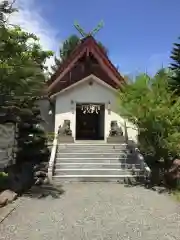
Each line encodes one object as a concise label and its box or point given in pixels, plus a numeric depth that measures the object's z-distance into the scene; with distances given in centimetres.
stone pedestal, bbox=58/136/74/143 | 994
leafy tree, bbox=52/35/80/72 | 2080
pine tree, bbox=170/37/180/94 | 1306
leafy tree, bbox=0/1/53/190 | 522
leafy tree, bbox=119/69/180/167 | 702
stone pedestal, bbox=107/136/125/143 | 1016
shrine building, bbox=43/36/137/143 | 1077
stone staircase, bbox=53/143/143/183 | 748
